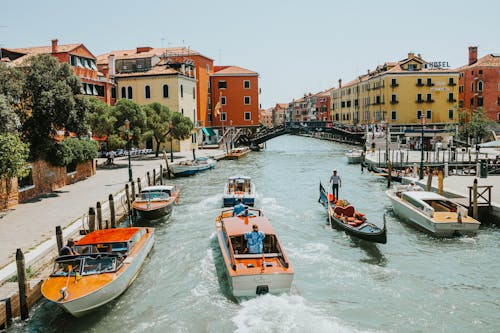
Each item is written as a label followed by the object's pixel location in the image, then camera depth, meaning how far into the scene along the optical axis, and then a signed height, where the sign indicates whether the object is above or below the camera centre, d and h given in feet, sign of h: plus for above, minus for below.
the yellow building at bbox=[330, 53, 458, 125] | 198.18 +12.88
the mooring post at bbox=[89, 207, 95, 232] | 49.47 -9.16
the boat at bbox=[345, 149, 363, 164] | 147.43 -10.19
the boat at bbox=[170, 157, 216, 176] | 114.11 -9.21
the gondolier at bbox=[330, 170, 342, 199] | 71.92 -8.49
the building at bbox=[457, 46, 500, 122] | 204.33 +15.78
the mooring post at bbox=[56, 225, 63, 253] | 41.42 -9.16
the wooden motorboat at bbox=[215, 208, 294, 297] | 35.27 -10.69
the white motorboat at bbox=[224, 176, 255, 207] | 70.79 -9.89
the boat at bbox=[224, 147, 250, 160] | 155.33 -8.61
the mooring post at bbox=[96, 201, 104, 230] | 51.90 -9.25
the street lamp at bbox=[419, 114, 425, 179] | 87.30 -8.79
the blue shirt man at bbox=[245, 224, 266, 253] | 39.70 -9.45
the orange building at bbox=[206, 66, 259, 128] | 207.51 +13.75
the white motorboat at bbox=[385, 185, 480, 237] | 52.44 -10.69
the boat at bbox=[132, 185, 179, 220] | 62.18 -9.84
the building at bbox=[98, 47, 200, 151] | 166.50 +16.93
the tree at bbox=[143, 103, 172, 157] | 133.49 +2.83
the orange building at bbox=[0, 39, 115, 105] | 138.51 +21.55
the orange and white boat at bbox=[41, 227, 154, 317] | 32.58 -10.65
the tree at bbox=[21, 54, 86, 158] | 71.15 +4.32
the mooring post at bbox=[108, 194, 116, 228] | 56.75 -9.70
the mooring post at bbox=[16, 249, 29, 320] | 32.91 -10.34
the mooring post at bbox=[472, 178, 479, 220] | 57.36 -9.92
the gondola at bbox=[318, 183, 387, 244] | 48.48 -11.01
